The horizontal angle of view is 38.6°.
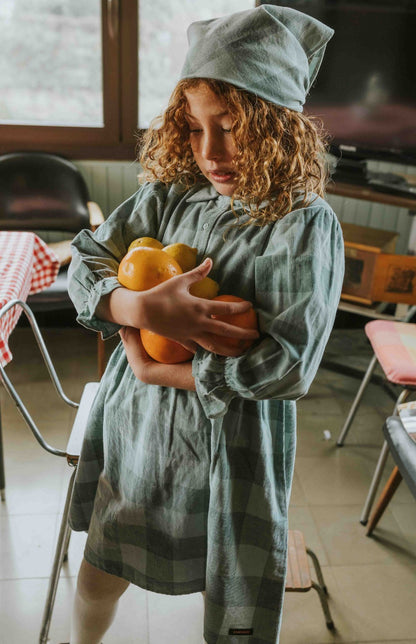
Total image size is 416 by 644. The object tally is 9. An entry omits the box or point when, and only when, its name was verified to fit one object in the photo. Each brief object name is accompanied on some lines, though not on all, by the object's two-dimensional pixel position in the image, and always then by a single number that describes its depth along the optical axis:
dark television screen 2.41
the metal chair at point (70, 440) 1.16
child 0.77
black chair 2.69
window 2.74
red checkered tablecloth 1.47
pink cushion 1.75
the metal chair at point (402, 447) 1.32
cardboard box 2.36
